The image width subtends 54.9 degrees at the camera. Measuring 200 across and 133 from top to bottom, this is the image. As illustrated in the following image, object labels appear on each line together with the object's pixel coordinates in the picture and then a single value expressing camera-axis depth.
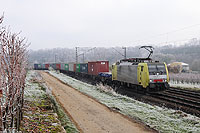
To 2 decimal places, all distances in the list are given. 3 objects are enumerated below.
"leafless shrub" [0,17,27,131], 4.59
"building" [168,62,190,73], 52.46
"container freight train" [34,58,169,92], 16.44
